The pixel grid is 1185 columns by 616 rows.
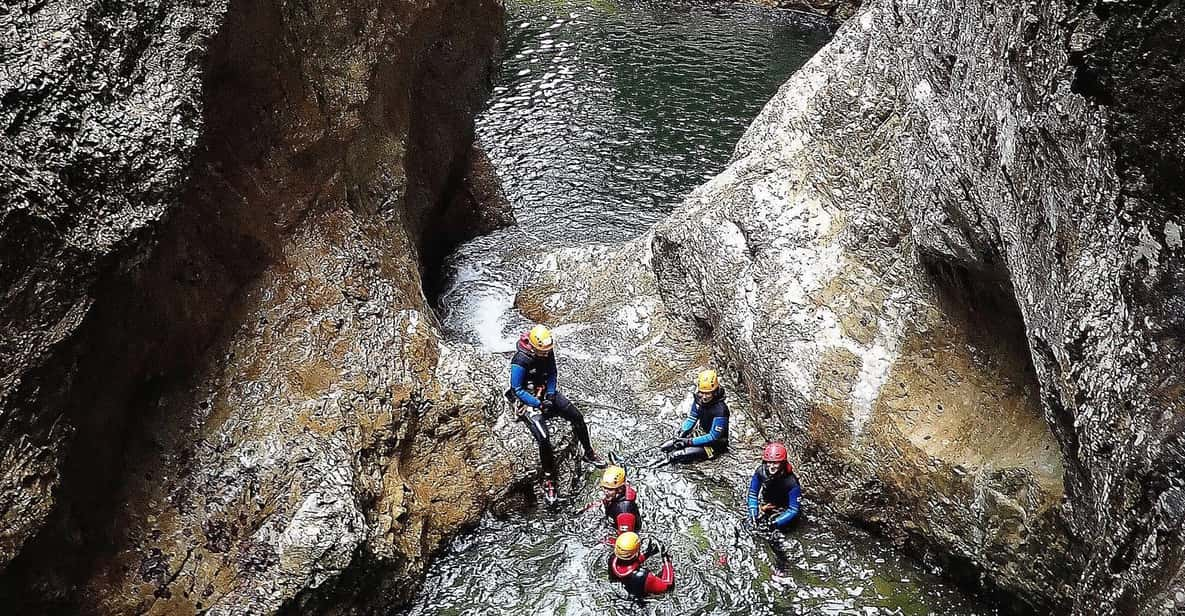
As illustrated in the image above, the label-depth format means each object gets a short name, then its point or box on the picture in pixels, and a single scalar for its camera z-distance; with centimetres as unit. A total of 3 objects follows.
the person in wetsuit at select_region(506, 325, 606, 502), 1122
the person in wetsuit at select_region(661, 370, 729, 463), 1166
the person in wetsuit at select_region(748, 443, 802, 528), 1013
